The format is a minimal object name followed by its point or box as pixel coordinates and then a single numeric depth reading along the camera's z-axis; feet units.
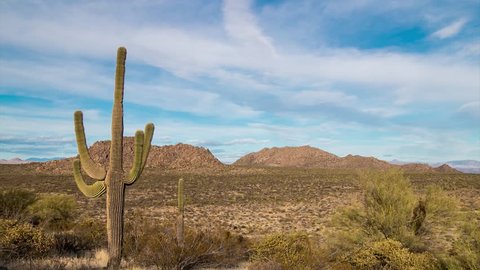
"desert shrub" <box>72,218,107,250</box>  40.88
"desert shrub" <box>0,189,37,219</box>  47.07
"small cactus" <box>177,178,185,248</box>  35.50
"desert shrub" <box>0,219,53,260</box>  31.86
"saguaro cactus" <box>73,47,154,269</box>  30.14
